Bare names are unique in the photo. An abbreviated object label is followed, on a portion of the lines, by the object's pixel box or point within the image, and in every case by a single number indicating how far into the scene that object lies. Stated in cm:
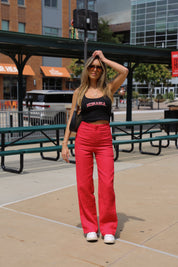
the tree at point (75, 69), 3994
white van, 1706
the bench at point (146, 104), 3507
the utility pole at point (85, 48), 1388
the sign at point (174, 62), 1536
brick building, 3784
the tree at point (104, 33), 7419
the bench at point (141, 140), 854
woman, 378
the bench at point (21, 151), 698
